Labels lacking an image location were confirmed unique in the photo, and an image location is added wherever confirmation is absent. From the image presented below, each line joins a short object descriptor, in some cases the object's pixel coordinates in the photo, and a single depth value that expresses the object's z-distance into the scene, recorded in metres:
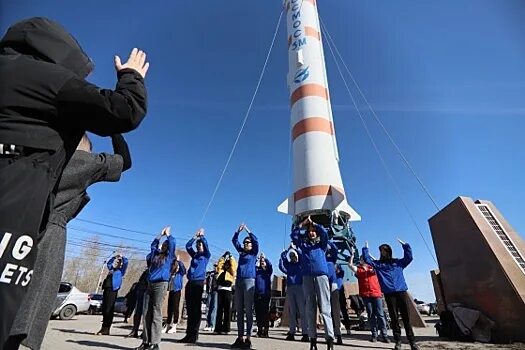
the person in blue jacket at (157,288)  4.66
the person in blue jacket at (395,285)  5.62
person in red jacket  7.16
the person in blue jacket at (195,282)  5.94
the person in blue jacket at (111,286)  7.18
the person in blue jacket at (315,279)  4.77
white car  13.09
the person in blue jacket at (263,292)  8.15
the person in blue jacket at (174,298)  8.47
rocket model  13.12
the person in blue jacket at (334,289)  6.72
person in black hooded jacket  0.90
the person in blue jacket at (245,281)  5.76
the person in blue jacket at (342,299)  8.74
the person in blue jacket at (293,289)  7.44
